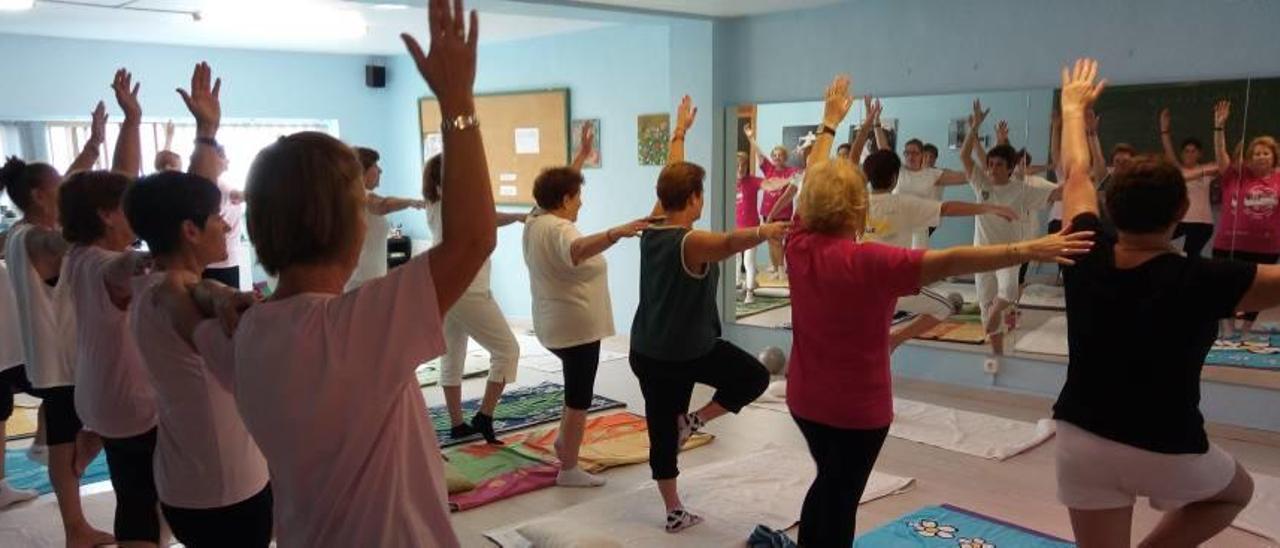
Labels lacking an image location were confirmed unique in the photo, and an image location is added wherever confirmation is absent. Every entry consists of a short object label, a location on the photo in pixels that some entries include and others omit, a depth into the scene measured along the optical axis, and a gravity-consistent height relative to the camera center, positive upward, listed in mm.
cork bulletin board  7621 +74
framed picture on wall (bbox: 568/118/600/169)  7355 +29
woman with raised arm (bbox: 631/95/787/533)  3047 -643
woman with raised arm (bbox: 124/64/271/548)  1817 -538
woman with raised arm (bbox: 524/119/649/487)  3646 -616
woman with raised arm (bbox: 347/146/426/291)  4242 -404
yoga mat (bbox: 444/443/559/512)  3729 -1468
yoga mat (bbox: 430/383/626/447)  4793 -1535
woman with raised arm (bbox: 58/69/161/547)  2311 -563
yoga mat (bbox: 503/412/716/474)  4164 -1486
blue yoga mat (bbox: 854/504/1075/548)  3197 -1445
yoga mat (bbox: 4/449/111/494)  3928 -1477
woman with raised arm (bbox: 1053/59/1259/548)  2061 -539
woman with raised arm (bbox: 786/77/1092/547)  2338 -545
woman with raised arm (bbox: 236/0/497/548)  1188 -250
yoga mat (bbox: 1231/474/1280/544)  3268 -1441
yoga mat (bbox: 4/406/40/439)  4734 -1512
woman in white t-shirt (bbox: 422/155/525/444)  4227 -926
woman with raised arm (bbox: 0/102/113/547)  2904 -525
